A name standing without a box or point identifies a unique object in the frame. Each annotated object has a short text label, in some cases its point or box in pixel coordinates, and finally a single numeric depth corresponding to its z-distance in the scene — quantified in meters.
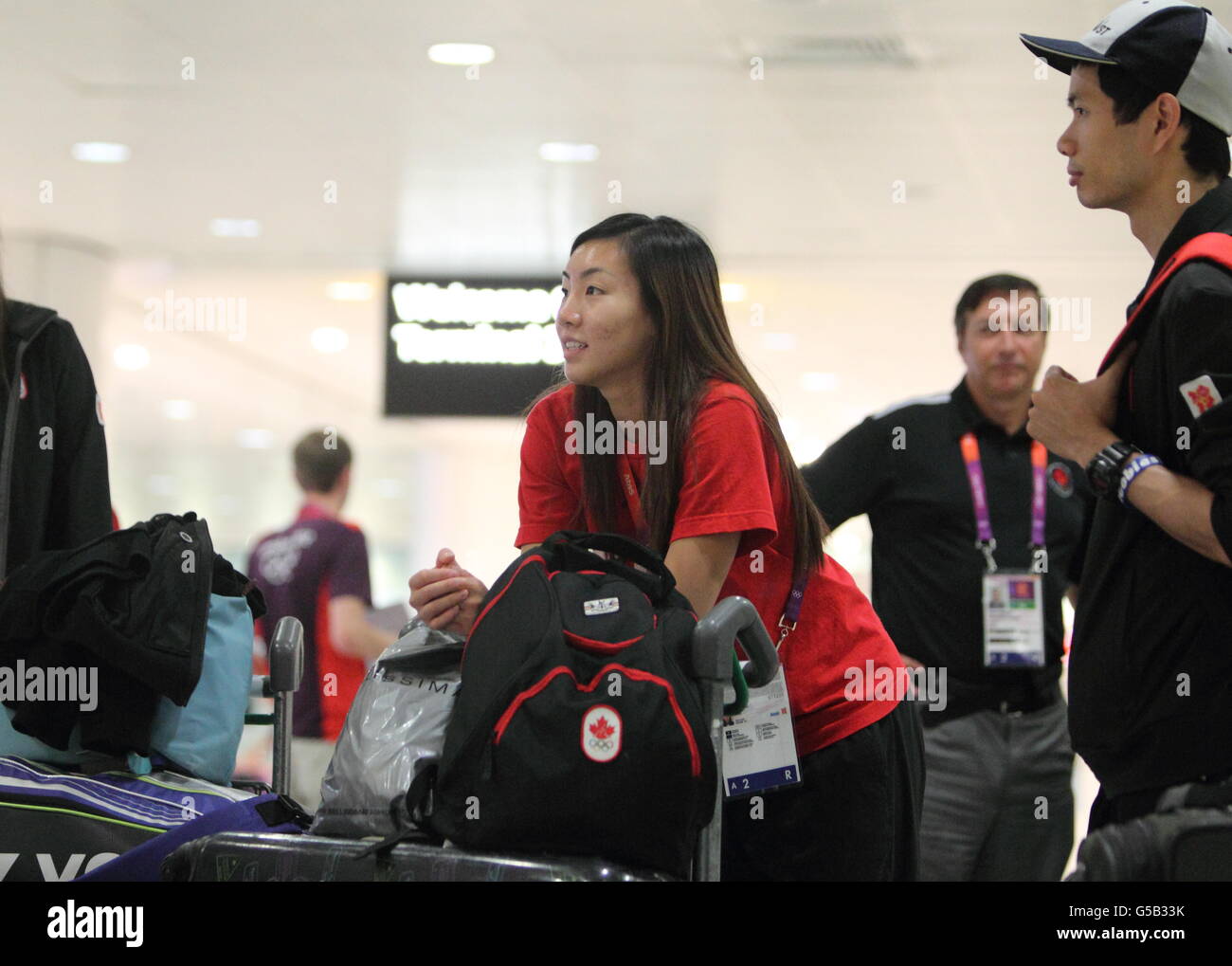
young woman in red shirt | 1.91
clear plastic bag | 1.71
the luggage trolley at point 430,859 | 1.52
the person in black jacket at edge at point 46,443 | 2.30
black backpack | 1.53
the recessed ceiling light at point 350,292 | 9.44
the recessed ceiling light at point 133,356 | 11.27
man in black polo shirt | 3.14
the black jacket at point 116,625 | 1.96
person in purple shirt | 4.86
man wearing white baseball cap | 1.58
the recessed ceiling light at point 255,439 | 15.11
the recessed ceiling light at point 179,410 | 13.46
